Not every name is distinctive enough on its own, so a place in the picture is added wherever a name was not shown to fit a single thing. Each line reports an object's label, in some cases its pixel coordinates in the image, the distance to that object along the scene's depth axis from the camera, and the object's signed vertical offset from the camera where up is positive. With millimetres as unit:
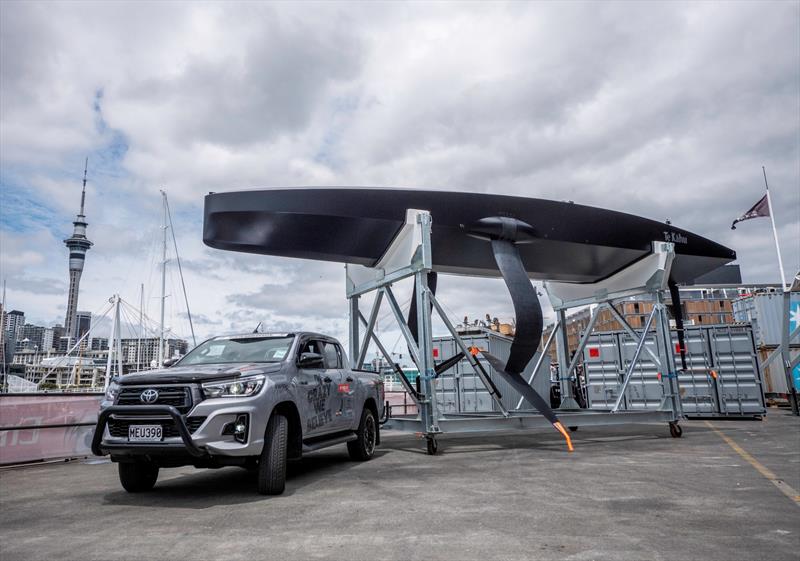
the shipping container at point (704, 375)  15758 -173
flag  29719 +9147
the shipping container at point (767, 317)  21891 +2128
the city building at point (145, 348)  42688 +5199
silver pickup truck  5066 -322
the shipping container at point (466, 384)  17109 -282
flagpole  31341 +7630
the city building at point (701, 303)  69062 +9152
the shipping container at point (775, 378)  20747 -448
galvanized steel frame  8984 +230
